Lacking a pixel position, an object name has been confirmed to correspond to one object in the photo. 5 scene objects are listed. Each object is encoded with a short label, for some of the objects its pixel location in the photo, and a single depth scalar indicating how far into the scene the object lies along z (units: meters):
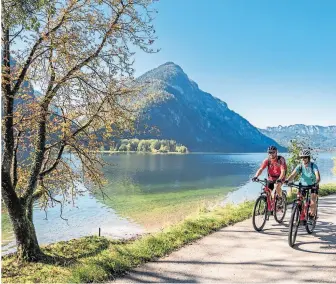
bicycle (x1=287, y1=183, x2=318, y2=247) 8.36
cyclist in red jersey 10.77
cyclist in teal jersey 9.20
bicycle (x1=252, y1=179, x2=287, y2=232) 10.15
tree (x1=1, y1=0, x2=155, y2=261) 9.50
